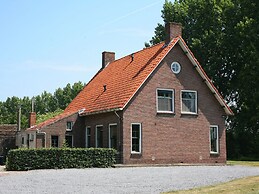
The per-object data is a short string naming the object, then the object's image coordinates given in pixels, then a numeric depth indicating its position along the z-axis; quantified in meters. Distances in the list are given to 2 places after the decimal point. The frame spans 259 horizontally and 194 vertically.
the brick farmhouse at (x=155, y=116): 30.50
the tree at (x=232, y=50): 43.78
